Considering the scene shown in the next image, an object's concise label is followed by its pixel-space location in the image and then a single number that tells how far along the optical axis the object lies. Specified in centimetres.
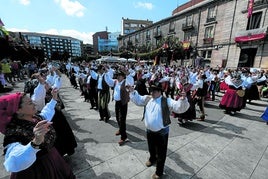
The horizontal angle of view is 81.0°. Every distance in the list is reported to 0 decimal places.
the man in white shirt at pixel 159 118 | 261
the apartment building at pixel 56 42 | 11385
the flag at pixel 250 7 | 1698
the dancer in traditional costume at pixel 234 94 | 630
